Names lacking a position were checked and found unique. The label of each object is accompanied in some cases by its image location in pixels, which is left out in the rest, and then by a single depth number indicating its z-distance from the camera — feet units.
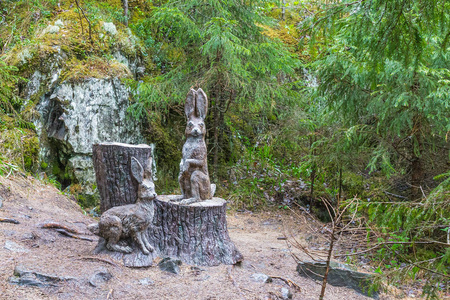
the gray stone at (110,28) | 26.50
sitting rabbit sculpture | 12.83
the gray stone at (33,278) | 9.86
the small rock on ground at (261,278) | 13.33
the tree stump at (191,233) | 14.44
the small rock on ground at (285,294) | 12.33
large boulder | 22.13
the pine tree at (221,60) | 22.72
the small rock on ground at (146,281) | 11.80
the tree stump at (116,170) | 13.57
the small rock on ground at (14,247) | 11.84
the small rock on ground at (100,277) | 10.79
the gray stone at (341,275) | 14.47
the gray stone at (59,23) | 25.35
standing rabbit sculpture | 15.66
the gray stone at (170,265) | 13.03
